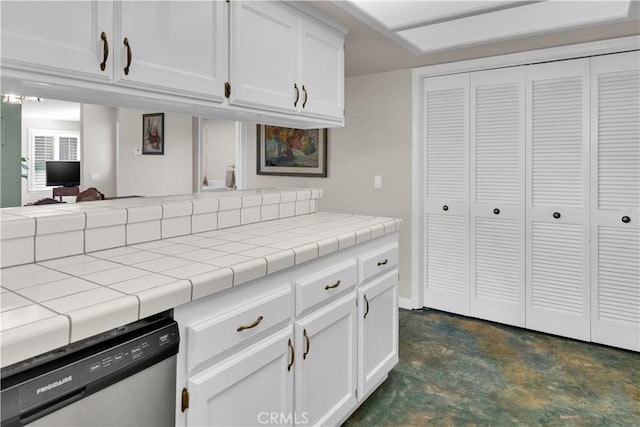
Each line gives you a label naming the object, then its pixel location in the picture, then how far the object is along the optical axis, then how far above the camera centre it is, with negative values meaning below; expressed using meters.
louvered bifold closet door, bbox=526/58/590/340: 2.88 +0.02
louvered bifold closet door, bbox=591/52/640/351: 2.71 +0.01
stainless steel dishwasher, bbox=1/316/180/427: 0.79 -0.38
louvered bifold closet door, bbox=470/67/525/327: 3.10 +0.05
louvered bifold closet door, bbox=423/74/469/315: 3.32 +0.07
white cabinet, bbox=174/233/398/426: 1.15 -0.50
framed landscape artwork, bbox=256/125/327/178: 3.98 +0.49
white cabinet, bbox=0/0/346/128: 1.21 +0.54
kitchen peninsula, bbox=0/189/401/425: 0.98 -0.24
